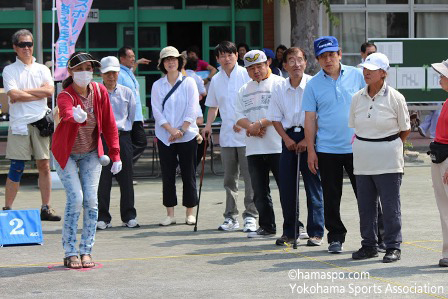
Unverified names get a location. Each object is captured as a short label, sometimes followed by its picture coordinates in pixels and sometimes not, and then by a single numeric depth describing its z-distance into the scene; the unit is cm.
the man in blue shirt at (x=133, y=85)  1207
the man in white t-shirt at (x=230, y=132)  1109
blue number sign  1002
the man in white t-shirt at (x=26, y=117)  1183
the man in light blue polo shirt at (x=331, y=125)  938
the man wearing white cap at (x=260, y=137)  1046
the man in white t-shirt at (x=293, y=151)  985
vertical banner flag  1479
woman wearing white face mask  884
